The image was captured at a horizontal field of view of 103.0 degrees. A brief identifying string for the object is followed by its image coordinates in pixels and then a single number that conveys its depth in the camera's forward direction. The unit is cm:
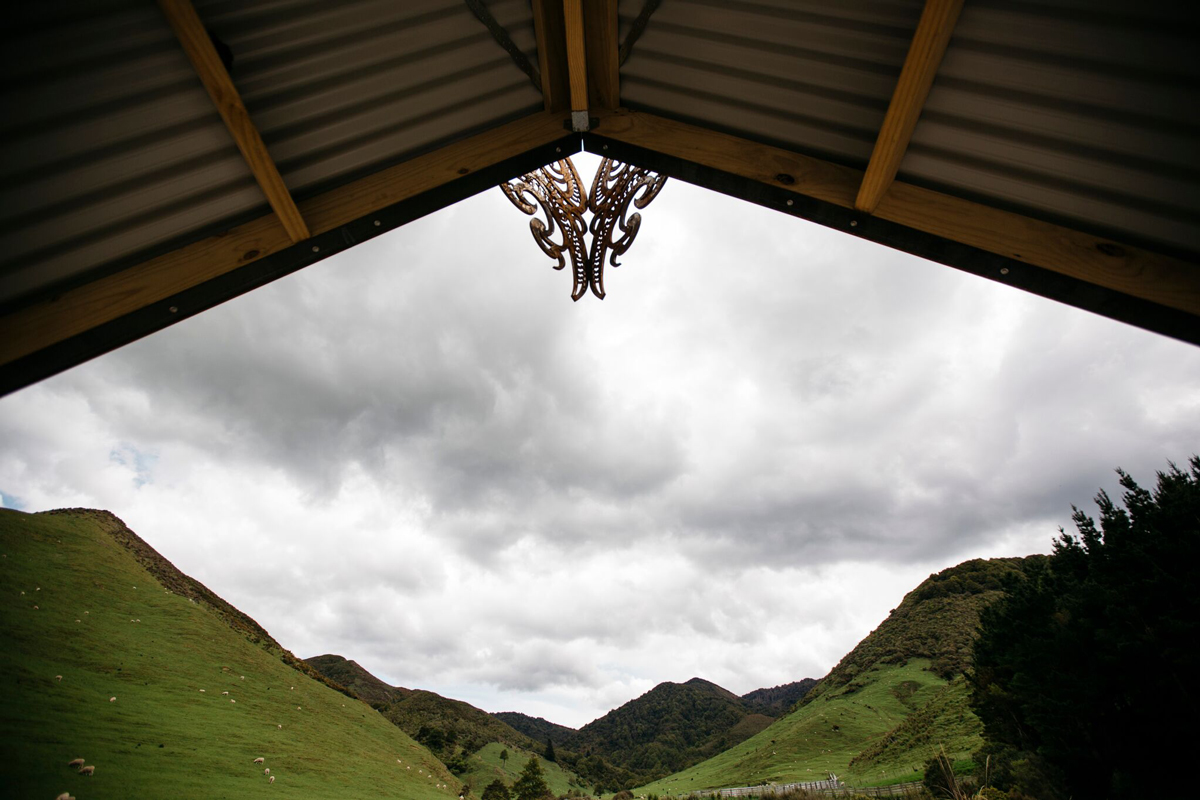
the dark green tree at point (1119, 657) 1844
